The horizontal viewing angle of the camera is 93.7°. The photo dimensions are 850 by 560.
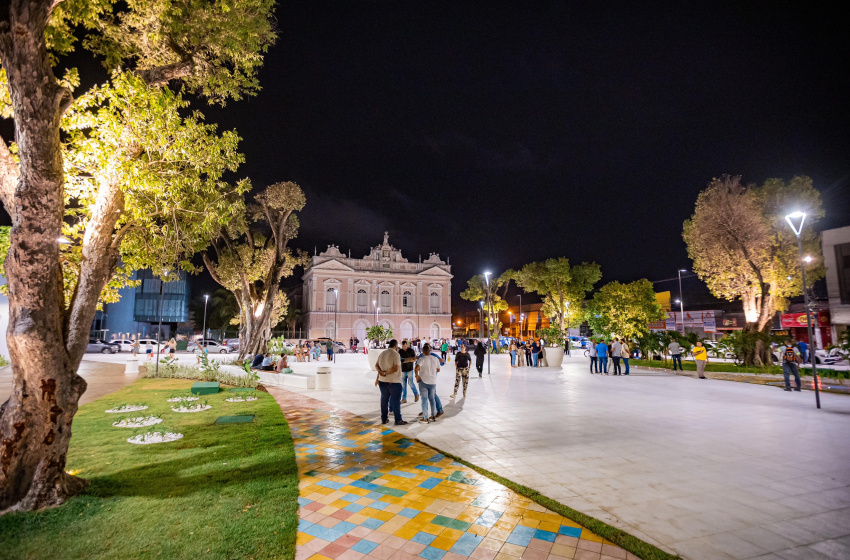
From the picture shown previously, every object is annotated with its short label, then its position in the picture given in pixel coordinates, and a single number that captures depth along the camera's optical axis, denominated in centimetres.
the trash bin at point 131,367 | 1708
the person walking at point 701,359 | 1566
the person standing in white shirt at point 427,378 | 789
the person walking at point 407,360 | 891
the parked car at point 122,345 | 3391
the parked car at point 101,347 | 3225
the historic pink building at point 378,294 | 5684
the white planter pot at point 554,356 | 2095
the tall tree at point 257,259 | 1772
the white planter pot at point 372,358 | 1875
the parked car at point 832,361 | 2051
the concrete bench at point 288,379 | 1259
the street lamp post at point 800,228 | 928
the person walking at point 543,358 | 2120
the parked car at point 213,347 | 3416
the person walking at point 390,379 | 743
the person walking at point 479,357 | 1550
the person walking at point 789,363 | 1181
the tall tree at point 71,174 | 386
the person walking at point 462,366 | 1020
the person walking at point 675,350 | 1723
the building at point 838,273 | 2833
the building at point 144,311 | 5162
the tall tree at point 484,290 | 4616
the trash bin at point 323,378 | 1246
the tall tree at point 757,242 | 1738
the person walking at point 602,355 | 1764
